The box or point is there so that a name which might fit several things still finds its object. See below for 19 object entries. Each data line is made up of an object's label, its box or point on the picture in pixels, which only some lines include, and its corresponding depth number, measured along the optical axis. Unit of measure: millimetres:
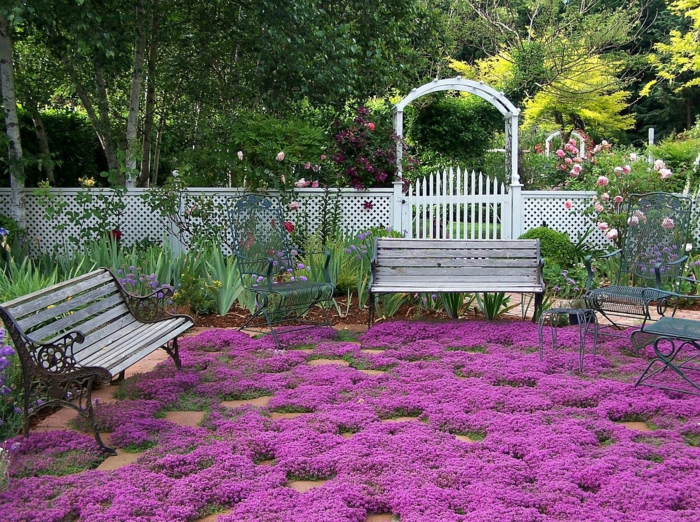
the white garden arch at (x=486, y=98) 9477
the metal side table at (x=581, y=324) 4859
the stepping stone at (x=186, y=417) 3891
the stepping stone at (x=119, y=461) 3309
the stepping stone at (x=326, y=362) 5119
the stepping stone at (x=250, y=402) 4219
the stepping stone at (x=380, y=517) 2811
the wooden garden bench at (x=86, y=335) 3464
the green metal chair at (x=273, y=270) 6059
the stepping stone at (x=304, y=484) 3064
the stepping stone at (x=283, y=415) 4000
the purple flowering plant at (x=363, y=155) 9148
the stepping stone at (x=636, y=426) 3821
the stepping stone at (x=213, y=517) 2803
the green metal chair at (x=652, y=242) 5977
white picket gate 9422
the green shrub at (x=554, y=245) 8438
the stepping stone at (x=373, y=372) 4882
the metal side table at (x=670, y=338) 4166
